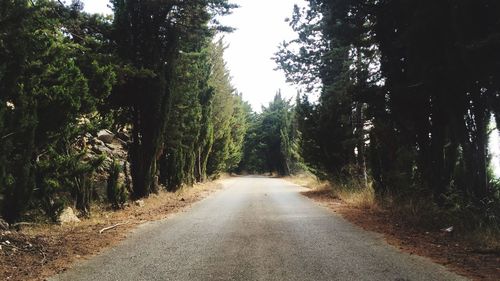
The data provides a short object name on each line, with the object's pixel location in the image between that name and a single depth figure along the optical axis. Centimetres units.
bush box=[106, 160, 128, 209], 1238
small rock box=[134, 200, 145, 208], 1422
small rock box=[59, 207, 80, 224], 980
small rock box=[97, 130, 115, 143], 1866
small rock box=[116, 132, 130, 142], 1981
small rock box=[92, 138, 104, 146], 1672
